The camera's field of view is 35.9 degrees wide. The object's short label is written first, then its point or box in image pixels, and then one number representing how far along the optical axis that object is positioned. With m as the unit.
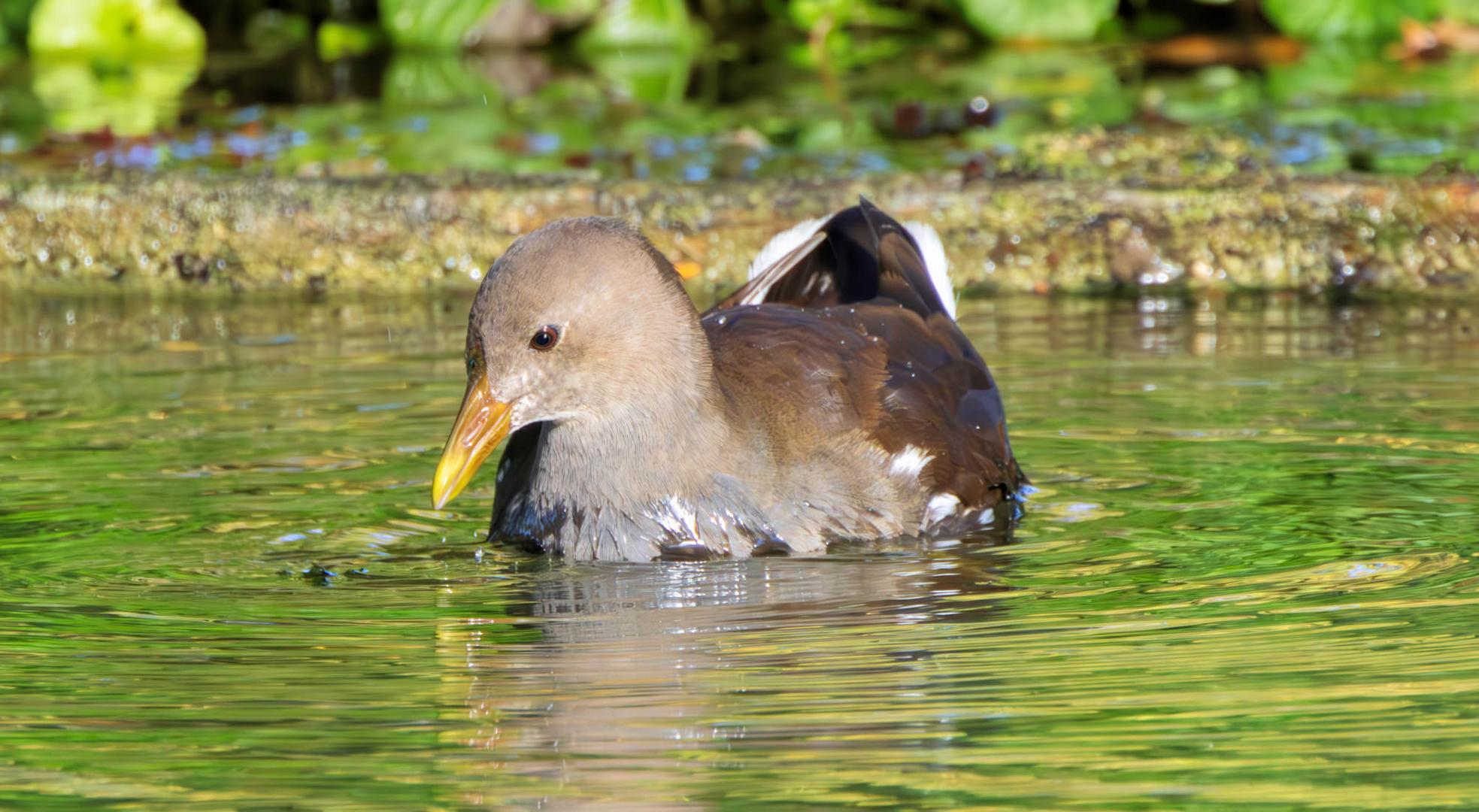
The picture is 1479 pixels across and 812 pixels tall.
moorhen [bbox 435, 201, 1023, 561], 4.46
